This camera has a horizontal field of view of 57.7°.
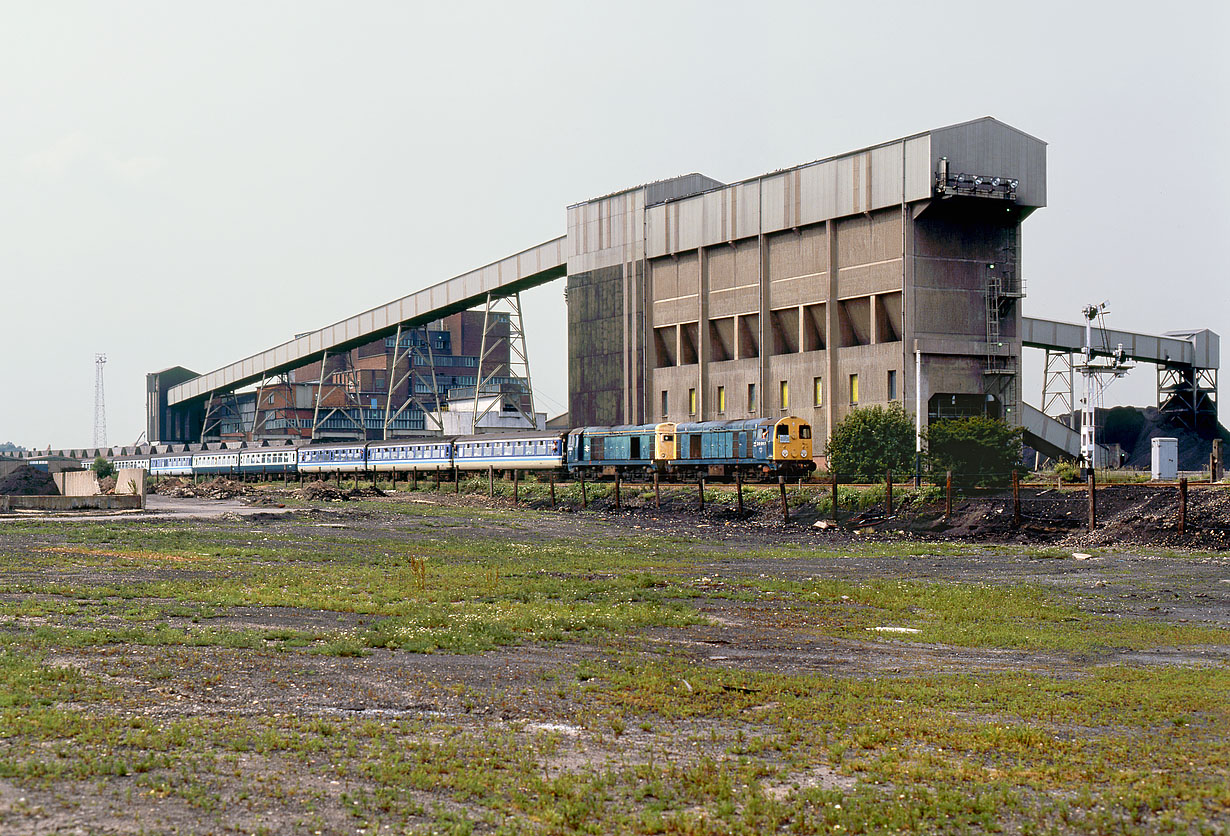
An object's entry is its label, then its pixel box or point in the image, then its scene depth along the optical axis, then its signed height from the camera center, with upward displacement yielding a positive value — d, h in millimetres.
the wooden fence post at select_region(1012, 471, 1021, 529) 41719 -2054
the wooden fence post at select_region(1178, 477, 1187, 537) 36281 -1951
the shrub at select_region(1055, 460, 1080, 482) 50656 -1094
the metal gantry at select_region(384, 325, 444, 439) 147750 +10338
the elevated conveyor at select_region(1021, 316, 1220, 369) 82750 +8394
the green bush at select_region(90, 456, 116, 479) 96244 -1185
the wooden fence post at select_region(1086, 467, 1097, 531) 38969 -1933
